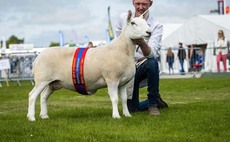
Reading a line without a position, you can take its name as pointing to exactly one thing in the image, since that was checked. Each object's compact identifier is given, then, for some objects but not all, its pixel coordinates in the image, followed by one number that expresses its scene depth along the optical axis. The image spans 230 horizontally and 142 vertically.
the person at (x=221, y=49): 24.84
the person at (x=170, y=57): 28.80
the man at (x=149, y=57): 8.81
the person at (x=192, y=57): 28.70
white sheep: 8.05
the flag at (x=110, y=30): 48.35
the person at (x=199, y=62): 28.82
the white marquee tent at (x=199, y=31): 31.33
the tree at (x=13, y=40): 109.42
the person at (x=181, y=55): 28.59
